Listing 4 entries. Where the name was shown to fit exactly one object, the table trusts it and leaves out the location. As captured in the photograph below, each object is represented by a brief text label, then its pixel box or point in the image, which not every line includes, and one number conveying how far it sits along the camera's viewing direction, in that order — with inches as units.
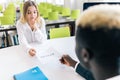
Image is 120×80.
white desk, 55.1
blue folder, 52.1
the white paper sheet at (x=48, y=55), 63.4
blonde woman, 89.8
